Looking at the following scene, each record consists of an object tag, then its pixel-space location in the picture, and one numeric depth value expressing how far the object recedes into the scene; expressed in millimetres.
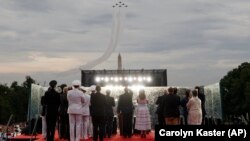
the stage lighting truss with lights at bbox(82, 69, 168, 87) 33844
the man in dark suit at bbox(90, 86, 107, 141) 14234
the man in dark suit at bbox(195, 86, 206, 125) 16531
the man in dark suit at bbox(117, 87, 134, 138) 16625
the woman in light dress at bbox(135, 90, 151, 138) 16922
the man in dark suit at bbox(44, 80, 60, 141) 13797
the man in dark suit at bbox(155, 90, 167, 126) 15973
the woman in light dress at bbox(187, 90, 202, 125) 15120
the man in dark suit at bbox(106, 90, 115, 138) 16138
